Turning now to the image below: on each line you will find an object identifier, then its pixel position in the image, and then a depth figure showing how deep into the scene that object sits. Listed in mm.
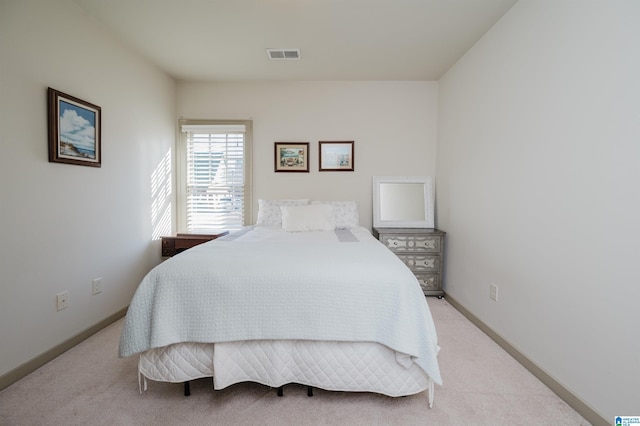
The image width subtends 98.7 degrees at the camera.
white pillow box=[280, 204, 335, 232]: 2812
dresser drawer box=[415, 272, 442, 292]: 3092
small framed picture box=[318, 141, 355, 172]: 3459
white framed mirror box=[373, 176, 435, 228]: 3373
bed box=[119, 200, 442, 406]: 1417
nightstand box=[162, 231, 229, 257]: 3105
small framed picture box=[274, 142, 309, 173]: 3461
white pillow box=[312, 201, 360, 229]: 3086
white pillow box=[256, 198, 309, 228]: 3121
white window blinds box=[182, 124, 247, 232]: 3496
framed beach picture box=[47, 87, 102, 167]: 1873
